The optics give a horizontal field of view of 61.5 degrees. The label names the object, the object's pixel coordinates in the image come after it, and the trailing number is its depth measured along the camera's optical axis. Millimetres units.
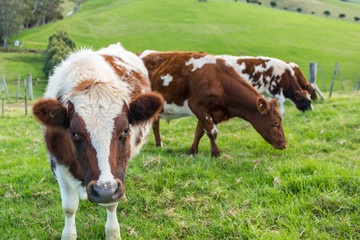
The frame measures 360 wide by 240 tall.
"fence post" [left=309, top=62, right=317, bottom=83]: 16130
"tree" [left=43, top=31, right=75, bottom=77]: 36559
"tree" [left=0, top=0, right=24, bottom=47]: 54822
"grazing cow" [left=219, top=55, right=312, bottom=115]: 11727
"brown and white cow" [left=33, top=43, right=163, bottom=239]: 2633
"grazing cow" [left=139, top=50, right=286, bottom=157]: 6234
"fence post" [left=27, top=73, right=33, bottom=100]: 21372
